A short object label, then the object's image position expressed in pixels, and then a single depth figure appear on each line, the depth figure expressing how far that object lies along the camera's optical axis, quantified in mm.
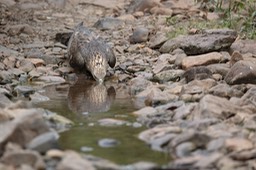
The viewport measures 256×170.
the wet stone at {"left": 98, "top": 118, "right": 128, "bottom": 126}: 12172
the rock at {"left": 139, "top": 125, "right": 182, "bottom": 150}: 10414
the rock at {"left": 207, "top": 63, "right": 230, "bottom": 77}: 16828
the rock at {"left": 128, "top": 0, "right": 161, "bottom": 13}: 26906
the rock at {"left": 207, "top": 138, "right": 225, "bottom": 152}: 9668
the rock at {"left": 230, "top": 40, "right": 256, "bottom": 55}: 19117
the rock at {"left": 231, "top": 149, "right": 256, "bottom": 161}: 9211
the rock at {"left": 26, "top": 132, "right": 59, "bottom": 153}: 9453
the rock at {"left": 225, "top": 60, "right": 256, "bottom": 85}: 15453
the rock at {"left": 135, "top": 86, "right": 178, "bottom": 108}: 14539
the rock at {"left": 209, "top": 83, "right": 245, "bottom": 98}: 14289
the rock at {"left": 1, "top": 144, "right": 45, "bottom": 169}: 8836
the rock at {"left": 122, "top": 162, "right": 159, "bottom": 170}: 8836
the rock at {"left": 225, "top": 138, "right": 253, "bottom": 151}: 9539
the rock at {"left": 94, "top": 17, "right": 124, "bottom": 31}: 24500
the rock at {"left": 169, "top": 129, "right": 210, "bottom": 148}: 9907
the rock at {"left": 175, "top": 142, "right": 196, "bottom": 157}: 9758
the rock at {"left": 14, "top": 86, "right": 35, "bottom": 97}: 15788
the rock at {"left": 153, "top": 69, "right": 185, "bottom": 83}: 17625
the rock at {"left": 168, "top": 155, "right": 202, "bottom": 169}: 9008
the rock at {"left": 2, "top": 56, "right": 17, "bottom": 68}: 19052
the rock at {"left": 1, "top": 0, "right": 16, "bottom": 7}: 26659
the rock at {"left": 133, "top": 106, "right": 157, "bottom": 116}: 13141
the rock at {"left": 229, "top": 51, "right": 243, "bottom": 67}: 17484
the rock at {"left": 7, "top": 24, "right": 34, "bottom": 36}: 22808
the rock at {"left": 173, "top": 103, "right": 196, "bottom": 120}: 12164
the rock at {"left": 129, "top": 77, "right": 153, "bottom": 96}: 16828
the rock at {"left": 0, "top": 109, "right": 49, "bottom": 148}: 9516
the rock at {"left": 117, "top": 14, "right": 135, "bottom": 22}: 25531
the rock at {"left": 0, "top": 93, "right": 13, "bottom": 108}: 13375
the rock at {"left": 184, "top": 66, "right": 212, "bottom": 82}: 16266
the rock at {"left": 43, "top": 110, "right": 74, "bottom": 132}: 11766
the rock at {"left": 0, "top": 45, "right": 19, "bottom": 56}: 19977
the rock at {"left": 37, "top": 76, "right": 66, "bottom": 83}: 18052
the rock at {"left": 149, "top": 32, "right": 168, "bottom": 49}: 21172
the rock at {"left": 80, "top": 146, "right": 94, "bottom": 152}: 10139
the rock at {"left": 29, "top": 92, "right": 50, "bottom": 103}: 15073
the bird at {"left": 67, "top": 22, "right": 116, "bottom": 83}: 18266
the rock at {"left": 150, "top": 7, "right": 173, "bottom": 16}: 25947
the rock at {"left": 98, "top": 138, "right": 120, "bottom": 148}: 10494
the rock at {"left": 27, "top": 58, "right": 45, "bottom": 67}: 19500
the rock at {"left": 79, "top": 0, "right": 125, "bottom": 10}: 27859
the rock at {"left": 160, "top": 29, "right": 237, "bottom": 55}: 18859
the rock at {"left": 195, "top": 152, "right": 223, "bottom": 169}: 8844
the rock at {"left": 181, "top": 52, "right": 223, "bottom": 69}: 17734
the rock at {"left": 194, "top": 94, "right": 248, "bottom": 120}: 11641
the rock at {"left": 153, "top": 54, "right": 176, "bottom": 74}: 18656
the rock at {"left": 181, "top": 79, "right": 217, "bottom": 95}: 14820
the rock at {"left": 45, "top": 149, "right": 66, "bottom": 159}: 9271
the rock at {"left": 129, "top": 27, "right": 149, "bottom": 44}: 22125
